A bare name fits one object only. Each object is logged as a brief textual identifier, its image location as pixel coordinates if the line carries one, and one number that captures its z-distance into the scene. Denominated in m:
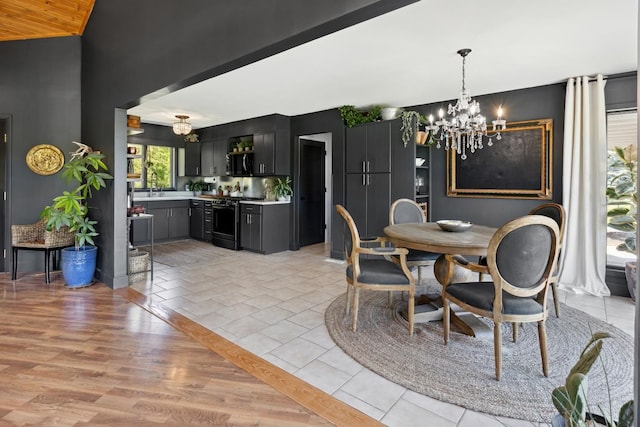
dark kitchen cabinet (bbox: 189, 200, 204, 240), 7.19
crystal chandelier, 3.27
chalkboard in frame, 4.24
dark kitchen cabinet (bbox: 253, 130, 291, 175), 6.17
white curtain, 3.81
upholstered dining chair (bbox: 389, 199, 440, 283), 3.91
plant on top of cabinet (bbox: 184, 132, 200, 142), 7.59
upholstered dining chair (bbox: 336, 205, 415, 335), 2.76
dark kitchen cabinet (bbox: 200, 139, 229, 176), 7.11
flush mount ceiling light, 5.73
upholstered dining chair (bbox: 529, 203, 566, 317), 2.85
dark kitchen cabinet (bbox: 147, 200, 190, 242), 6.89
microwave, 6.62
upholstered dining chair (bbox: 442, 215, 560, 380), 2.11
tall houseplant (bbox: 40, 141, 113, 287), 3.86
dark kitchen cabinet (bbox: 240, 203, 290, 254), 5.97
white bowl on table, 3.01
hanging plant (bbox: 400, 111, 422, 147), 4.74
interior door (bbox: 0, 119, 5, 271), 4.45
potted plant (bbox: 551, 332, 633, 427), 0.94
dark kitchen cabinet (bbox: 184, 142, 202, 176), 7.68
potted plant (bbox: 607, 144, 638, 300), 3.54
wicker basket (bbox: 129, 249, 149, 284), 4.33
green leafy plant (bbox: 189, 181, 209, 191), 7.82
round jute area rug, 1.96
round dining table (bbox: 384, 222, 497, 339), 2.48
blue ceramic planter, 3.95
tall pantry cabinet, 4.86
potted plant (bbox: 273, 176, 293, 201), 6.26
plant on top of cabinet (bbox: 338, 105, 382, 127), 5.22
